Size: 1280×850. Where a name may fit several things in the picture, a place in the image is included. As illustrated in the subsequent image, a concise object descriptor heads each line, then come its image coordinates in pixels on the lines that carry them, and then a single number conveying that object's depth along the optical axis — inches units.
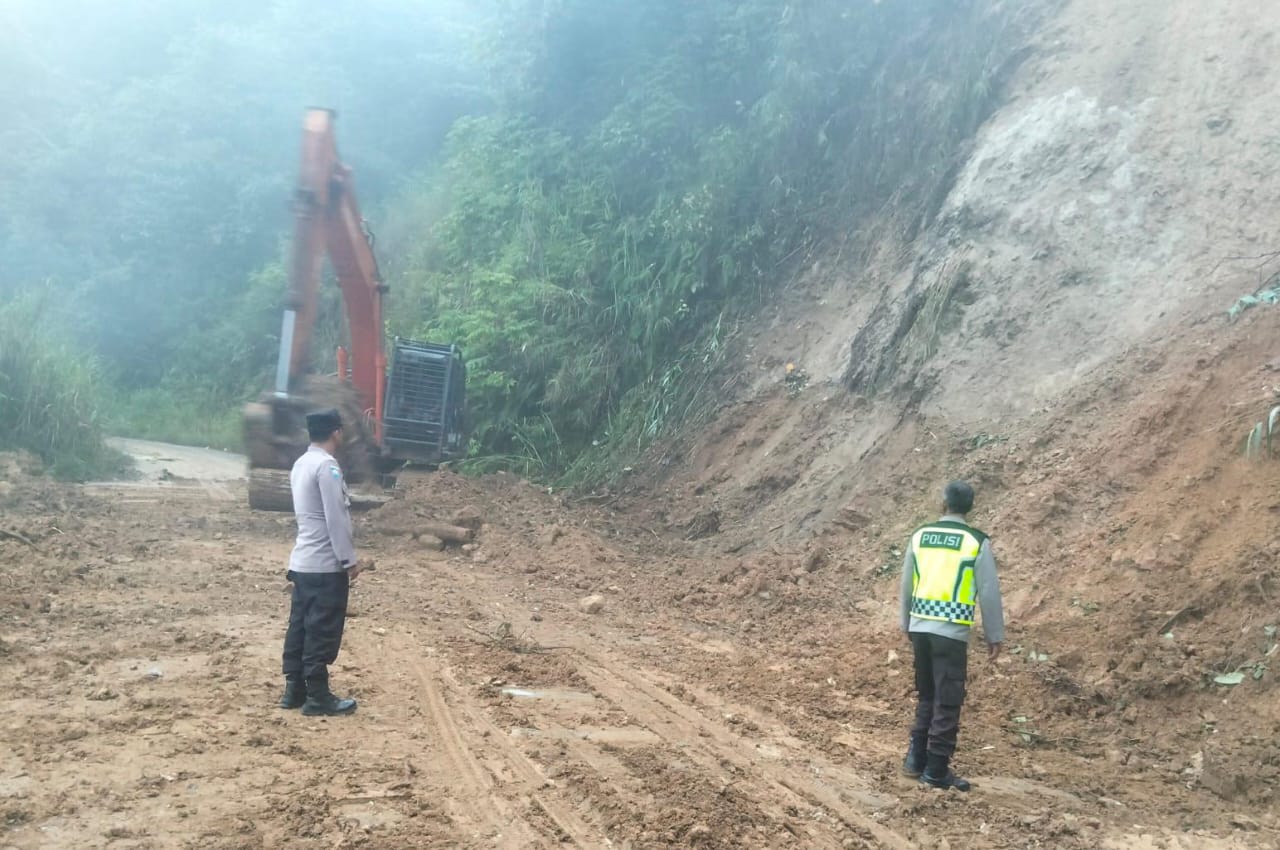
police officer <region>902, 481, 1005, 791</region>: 205.0
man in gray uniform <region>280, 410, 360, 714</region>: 231.8
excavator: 411.2
